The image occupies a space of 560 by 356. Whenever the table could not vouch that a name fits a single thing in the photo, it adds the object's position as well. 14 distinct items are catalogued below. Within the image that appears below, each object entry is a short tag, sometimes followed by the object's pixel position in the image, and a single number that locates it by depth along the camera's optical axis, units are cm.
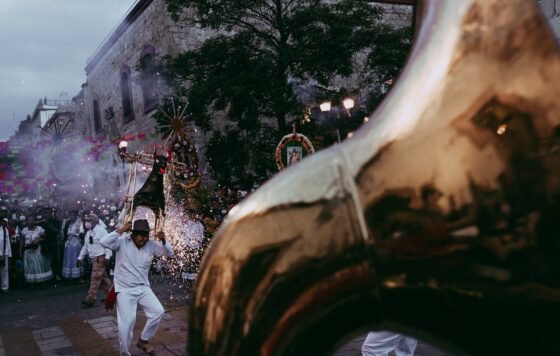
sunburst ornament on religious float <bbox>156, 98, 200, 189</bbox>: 1426
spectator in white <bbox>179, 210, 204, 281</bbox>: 1043
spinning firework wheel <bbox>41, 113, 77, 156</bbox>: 3425
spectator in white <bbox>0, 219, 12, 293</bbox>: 1202
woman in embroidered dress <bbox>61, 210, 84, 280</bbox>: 1290
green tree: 1198
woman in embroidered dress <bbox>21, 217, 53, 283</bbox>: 1273
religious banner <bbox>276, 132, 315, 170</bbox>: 1069
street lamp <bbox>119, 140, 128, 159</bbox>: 1262
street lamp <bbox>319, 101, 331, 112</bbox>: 1262
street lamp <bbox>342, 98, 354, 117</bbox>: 1259
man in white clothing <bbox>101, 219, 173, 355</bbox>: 615
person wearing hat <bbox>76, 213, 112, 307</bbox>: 984
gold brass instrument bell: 52
